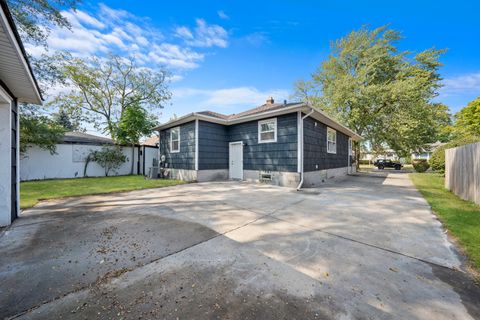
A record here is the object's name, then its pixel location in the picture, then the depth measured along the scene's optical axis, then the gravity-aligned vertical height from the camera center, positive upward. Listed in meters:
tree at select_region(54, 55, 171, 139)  15.41 +6.32
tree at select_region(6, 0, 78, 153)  6.67 +4.79
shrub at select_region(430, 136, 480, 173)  10.49 +0.30
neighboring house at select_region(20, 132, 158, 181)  10.48 -0.21
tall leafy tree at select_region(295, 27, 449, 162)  15.48 +5.94
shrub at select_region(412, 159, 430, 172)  17.28 -0.60
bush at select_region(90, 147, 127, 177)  12.62 -0.01
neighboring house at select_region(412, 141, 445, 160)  20.36 +1.12
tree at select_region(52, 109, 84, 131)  16.18 +3.69
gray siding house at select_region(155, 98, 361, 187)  8.13 +0.63
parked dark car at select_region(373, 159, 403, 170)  23.02 -0.59
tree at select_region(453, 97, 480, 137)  21.20 +4.94
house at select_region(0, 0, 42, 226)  2.83 +1.00
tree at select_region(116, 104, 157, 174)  13.22 +2.29
